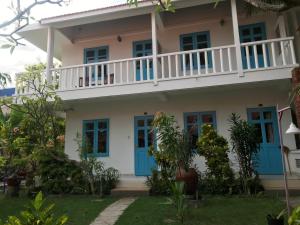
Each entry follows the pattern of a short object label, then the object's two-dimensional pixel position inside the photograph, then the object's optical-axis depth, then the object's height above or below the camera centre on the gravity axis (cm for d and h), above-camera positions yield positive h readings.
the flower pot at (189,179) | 721 -53
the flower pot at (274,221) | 456 -106
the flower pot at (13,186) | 992 -82
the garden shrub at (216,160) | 842 -7
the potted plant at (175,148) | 746 +32
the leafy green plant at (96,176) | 931 -51
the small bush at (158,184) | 882 -78
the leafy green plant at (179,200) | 582 -88
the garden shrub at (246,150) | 825 +21
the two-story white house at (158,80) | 948 +265
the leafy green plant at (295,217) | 186 -41
